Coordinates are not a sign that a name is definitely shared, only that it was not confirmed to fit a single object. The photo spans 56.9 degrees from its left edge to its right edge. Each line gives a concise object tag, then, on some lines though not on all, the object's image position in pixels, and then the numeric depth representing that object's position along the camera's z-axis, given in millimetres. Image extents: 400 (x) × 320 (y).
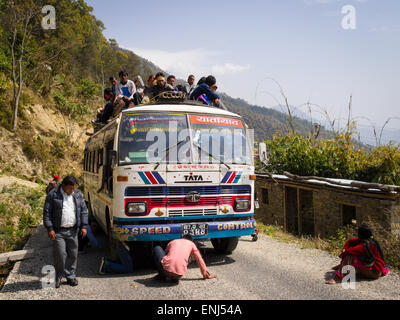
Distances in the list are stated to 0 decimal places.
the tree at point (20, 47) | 26972
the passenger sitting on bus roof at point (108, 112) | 10016
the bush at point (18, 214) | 12016
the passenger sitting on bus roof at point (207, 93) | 9164
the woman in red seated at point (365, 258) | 6223
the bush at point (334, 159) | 15703
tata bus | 6414
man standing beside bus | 5992
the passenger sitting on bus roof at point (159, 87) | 9641
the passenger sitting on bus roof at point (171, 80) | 11227
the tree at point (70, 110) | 32250
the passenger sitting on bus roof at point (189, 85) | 11102
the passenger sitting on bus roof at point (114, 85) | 11087
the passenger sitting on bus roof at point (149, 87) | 10065
